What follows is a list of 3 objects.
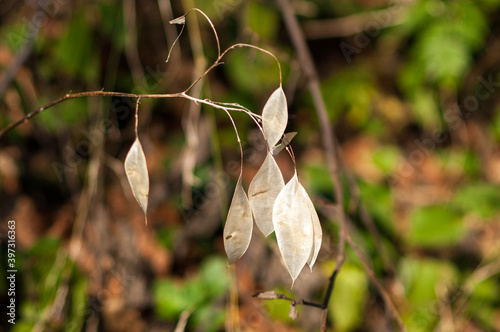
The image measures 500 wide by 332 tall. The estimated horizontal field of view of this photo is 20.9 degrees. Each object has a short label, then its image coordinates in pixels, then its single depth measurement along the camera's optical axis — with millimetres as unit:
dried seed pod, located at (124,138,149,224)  763
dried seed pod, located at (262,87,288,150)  746
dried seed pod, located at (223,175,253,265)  754
